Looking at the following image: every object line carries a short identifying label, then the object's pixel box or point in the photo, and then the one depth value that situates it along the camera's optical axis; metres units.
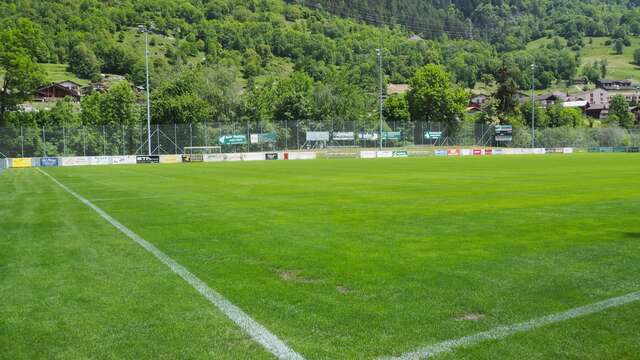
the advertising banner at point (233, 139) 76.06
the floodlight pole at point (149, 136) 60.85
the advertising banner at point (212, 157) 67.25
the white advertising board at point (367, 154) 77.75
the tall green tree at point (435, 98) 111.41
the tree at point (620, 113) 149.38
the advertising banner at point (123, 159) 63.41
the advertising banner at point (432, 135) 90.25
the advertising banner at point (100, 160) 63.14
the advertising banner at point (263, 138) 77.38
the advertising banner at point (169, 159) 65.12
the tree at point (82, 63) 191.62
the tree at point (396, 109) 111.75
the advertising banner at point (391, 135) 85.94
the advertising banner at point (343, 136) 82.94
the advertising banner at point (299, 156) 74.62
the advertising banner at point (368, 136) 84.70
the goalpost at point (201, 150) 73.69
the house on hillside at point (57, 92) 162.25
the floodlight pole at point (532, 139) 96.52
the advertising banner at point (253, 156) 71.02
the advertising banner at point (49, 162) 60.53
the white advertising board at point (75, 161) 61.70
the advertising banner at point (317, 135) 81.25
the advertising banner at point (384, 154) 77.75
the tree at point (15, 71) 78.56
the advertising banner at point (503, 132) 98.31
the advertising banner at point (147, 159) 63.94
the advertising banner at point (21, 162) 58.47
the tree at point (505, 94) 123.75
